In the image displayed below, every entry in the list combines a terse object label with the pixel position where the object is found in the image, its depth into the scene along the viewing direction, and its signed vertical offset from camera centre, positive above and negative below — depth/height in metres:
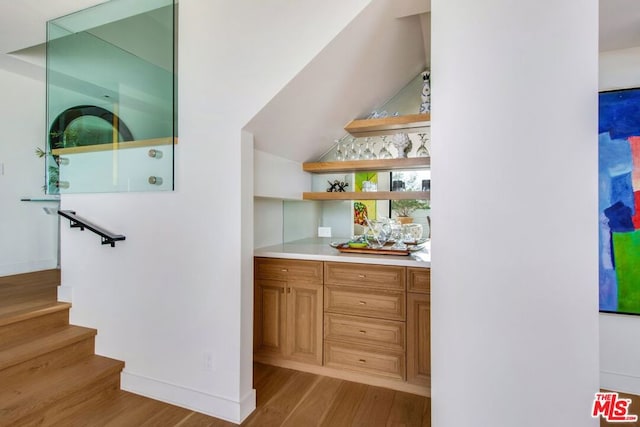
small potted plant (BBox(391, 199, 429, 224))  2.86 +0.08
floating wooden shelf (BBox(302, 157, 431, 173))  2.53 +0.44
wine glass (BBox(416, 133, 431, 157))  2.70 +0.60
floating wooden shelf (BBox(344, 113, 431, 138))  2.42 +0.76
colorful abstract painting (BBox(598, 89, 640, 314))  2.14 +0.10
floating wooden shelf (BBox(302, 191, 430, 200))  2.51 +0.18
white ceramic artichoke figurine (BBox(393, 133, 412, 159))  2.63 +0.62
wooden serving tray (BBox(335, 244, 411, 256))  2.33 -0.28
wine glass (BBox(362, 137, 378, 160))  2.84 +0.58
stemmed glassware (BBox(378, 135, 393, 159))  2.74 +0.56
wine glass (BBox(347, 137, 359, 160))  3.04 +0.62
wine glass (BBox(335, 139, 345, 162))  3.02 +0.63
